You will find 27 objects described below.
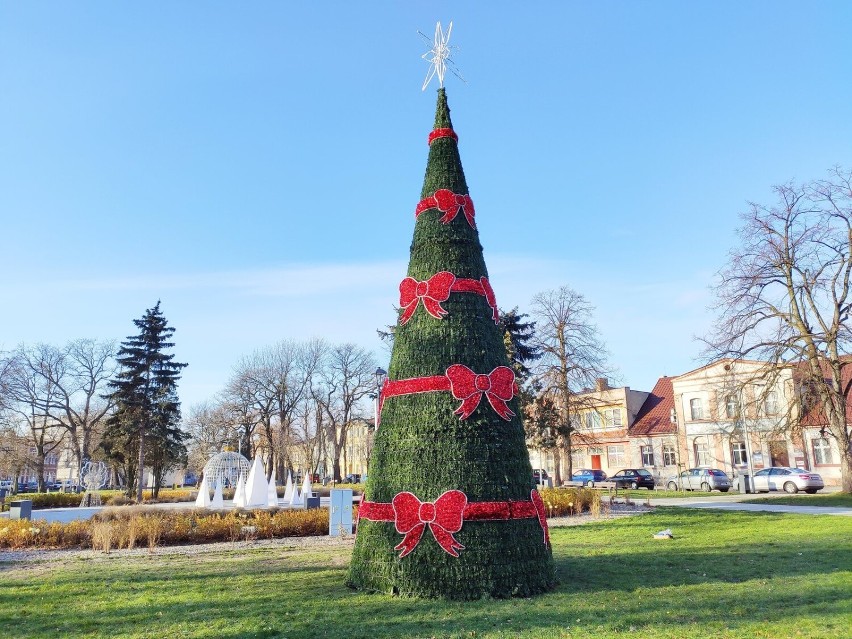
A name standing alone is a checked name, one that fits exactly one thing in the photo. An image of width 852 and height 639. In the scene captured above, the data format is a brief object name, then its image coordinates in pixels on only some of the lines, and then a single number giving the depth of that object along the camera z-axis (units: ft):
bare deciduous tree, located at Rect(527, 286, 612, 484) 92.17
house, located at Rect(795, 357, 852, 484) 119.44
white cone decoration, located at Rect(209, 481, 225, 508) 76.74
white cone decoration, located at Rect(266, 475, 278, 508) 75.35
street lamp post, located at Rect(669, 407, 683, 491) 146.77
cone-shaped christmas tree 22.39
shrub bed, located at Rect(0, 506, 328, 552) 44.50
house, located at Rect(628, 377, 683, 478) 150.41
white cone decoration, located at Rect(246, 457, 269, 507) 70.54
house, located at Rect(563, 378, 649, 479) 161.27
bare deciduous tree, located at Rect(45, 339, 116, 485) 147.02
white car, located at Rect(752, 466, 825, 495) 91.25
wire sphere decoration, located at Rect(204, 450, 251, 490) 87.22
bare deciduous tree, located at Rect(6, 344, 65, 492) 143.43
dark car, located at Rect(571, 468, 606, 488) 131.95
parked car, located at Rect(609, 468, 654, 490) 117.08
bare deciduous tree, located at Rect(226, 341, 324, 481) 154.81
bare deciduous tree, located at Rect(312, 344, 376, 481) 167.40
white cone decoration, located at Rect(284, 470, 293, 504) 84.44
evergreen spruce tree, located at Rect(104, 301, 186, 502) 103.65
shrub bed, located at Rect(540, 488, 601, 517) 64.54
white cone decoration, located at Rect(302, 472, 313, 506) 77.90
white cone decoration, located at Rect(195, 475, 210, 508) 76.20
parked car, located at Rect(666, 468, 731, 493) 106.22
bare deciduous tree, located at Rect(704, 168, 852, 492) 79.46
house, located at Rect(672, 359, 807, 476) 125.59
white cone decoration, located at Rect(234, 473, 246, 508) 72.30
